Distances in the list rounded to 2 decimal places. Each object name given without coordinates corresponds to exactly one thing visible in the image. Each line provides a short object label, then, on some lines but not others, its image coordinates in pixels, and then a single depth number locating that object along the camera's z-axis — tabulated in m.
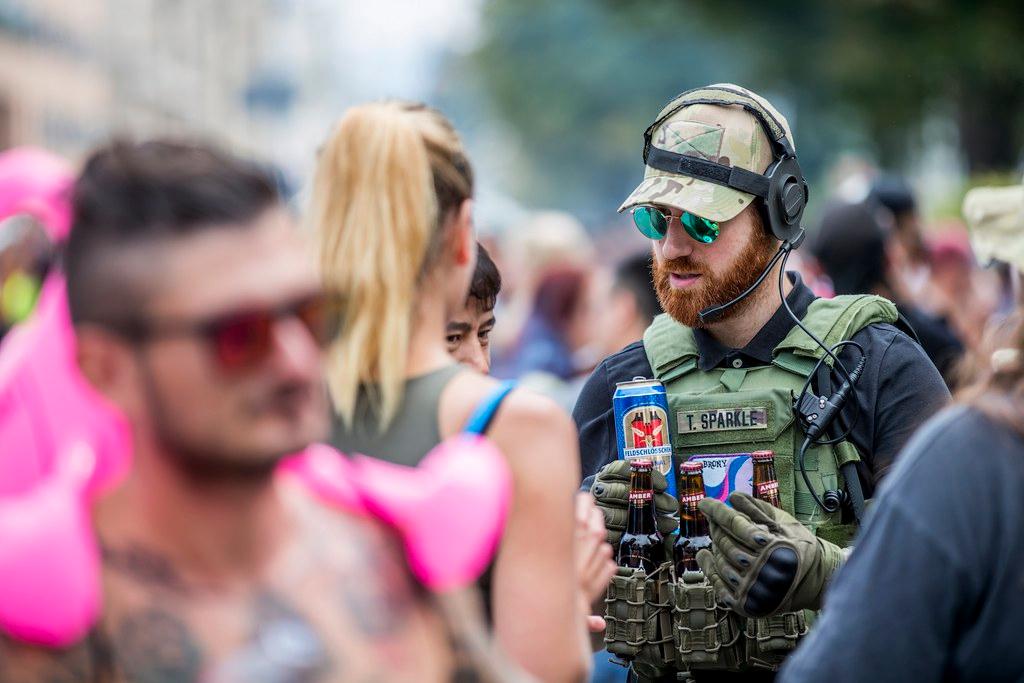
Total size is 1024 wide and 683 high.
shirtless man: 3.63
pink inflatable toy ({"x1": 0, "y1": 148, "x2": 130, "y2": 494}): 3.81
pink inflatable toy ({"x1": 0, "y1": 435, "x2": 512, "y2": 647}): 3.48
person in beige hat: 4.62
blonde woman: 5.04
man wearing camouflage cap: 7.49
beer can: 7.51
